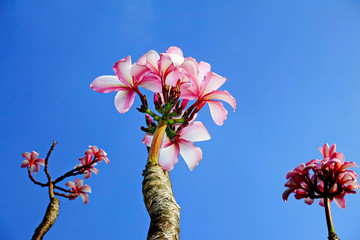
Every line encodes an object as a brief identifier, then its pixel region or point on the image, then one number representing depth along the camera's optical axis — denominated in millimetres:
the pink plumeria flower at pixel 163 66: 915
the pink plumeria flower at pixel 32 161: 1955
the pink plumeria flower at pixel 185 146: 972
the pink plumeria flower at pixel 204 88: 923
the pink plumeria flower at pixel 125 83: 933
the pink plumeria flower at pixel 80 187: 3718
